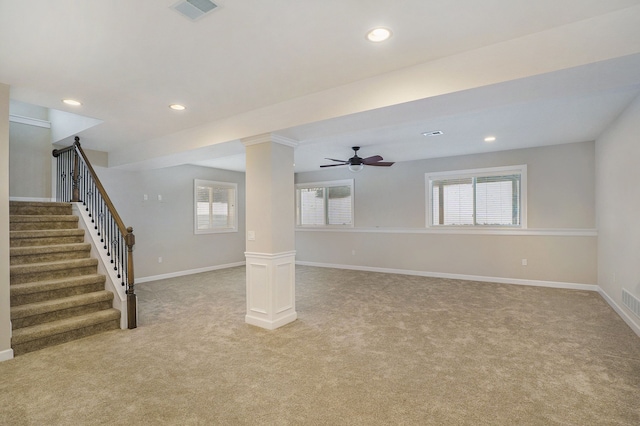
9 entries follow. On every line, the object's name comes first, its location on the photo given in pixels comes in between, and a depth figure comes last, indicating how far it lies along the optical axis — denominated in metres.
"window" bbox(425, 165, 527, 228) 6.26
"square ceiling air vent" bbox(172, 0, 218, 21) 1.95
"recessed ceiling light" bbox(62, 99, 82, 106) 3.52
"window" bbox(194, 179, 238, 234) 7.71
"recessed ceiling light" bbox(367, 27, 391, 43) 2.24
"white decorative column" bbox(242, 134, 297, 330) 3.92
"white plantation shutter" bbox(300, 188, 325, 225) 8.81
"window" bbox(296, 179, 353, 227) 8.34
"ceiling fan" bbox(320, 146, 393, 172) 5.59
